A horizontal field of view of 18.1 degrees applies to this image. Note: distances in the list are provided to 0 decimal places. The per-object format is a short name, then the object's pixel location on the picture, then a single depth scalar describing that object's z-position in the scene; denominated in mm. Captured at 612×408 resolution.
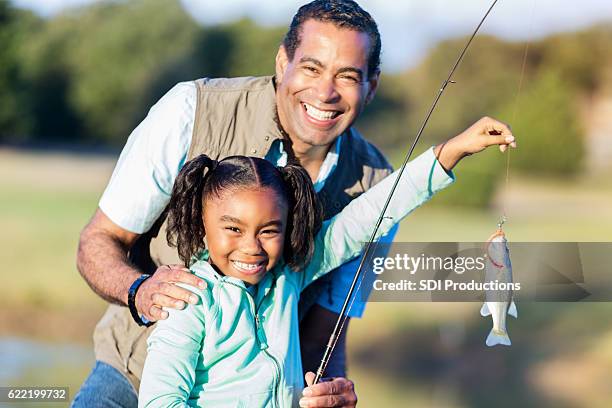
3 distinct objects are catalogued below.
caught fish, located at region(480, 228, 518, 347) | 4469
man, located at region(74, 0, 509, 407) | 4735
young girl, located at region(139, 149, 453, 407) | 4026
